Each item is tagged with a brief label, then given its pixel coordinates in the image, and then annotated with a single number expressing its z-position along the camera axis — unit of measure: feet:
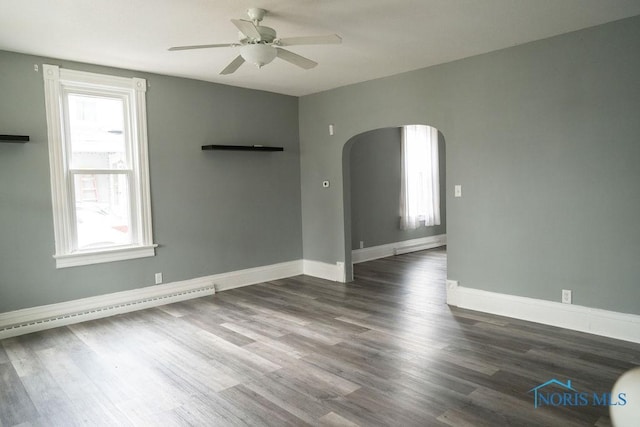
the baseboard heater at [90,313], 13.65
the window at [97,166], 14.39
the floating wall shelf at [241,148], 17.65
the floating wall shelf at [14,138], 12.94
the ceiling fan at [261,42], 9.46
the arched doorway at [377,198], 24.40
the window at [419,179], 26.94
